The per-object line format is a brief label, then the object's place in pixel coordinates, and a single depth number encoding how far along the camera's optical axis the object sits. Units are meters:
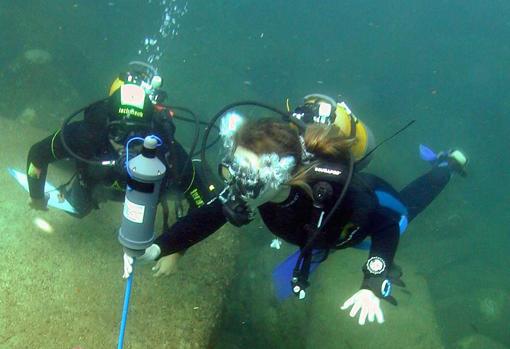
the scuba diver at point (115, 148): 3.63
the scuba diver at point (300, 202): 2.46
